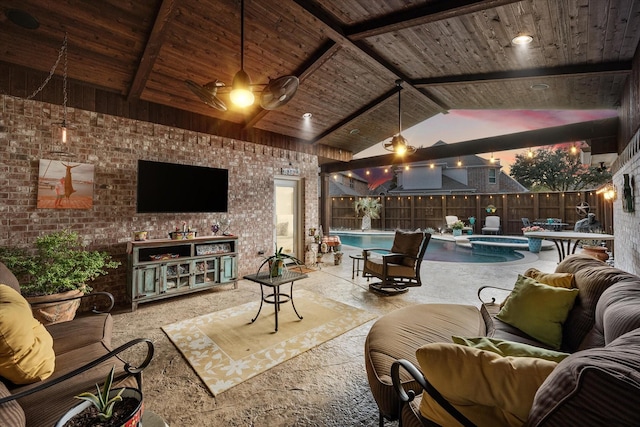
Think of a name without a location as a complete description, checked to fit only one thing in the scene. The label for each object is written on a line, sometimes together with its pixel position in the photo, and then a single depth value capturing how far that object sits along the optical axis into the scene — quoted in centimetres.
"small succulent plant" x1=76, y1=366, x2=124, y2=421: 98
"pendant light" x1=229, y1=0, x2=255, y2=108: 248
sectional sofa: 71
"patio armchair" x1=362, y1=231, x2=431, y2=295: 415
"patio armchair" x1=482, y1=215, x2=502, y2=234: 1230
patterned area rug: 236
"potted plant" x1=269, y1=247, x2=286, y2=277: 330
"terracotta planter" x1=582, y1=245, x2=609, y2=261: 502
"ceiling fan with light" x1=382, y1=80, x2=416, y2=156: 461
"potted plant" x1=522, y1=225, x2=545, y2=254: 830
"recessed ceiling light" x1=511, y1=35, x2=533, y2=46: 288
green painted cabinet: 382
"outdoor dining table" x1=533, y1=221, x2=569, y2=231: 1023
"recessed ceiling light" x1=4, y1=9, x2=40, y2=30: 269
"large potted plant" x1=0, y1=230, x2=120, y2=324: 284
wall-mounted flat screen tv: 425
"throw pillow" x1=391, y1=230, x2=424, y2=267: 434
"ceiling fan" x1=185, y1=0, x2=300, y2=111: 249
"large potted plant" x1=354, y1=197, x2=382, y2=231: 1529
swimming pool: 779
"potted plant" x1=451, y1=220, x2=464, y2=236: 1231
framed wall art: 348
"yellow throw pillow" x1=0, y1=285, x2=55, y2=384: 129
